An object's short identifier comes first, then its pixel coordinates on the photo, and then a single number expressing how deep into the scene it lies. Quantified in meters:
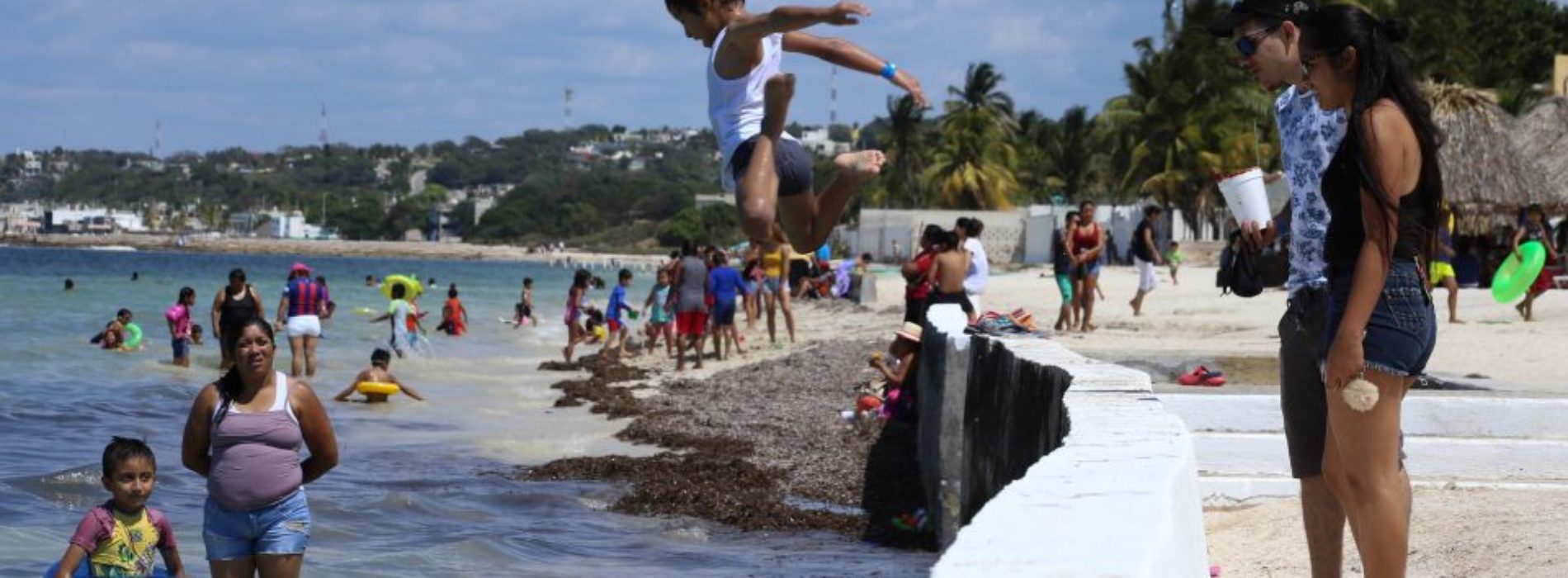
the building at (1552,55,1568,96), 53.30
